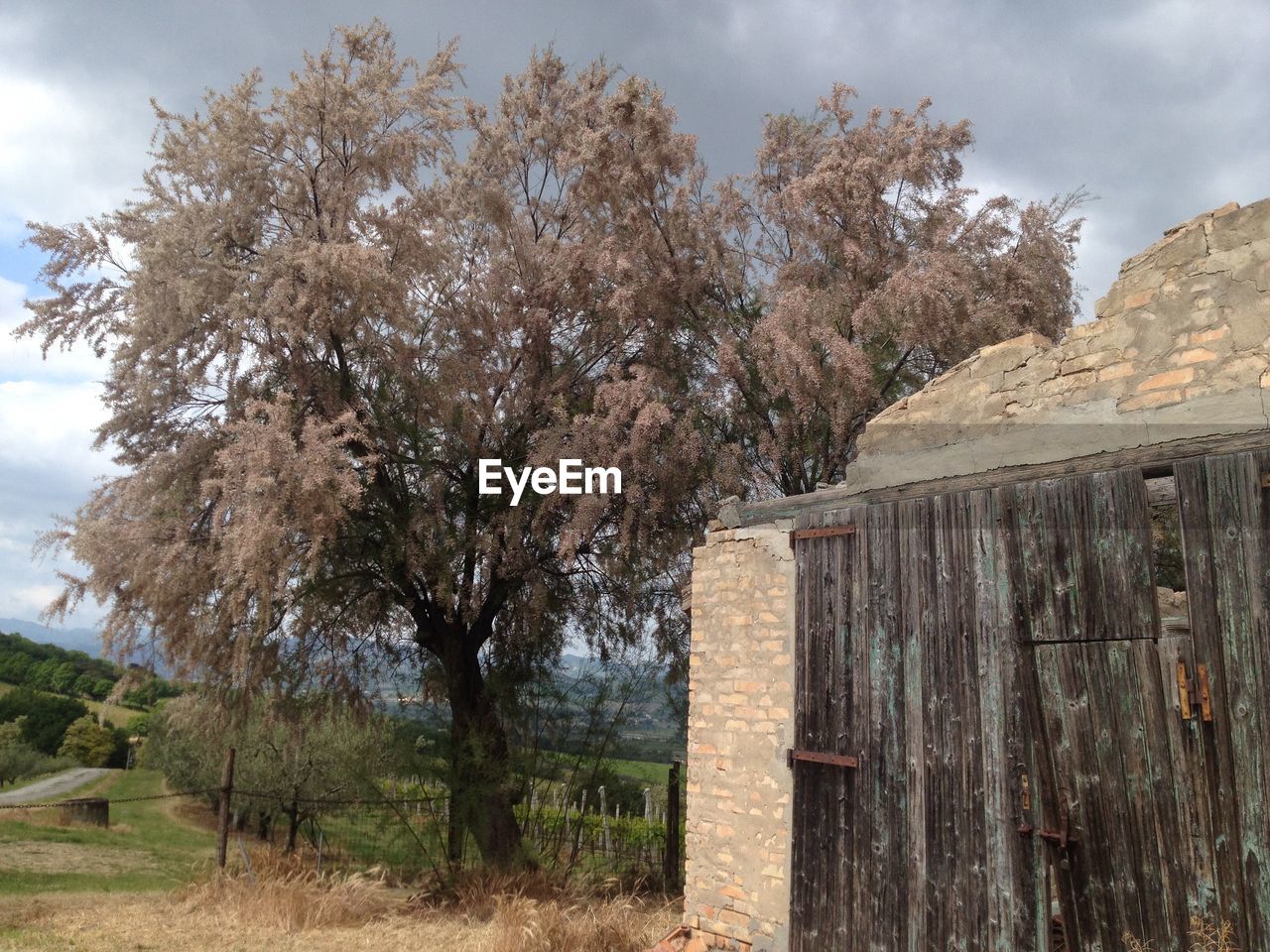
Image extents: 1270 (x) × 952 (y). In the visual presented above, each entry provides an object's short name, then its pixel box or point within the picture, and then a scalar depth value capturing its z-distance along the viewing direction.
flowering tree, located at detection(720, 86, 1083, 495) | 9.98
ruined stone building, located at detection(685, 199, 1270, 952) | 4.40
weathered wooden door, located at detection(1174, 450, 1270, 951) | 4.16
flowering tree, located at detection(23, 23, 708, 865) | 10.06
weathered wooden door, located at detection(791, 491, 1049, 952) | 5.01
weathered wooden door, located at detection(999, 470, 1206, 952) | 4.42
